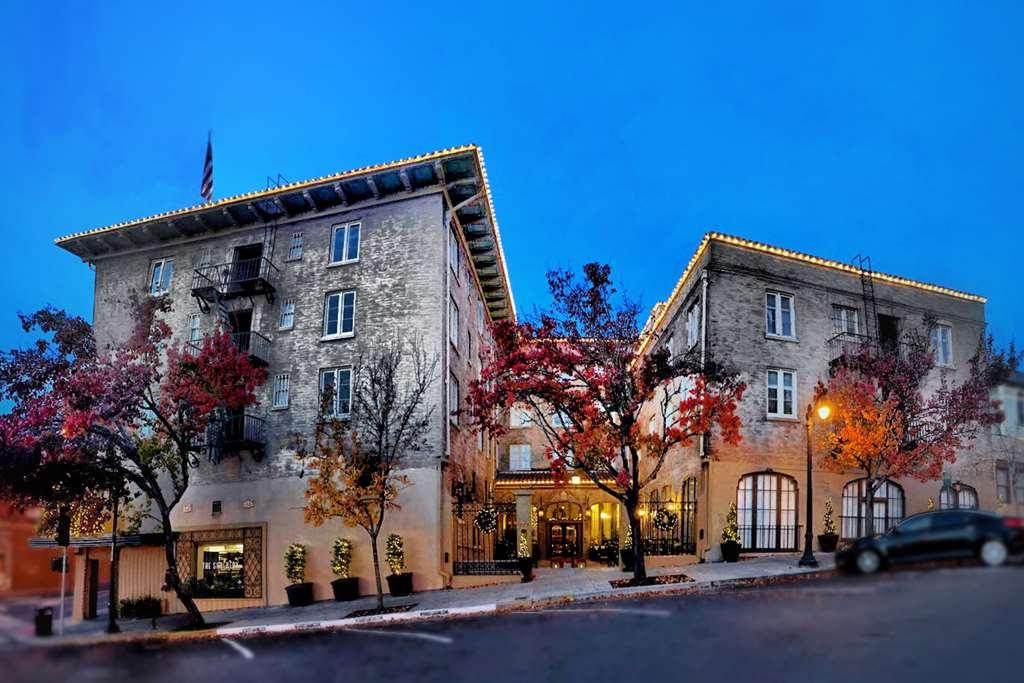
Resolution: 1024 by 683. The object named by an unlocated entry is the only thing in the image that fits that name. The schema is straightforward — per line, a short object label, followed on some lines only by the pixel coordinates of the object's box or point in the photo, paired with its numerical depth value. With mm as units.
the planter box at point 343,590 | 29422
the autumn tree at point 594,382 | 24469
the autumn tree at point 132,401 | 24750
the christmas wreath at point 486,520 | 30547
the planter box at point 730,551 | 23828
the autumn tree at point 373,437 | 26844
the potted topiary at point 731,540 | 23969
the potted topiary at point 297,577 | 29438
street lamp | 11347
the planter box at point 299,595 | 29375
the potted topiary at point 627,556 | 29609
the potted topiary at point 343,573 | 29453
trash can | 13007
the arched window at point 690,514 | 28773
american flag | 37438
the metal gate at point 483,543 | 30312
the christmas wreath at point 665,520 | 29844
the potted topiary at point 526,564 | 28953
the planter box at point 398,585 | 28719
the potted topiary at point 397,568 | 28734
